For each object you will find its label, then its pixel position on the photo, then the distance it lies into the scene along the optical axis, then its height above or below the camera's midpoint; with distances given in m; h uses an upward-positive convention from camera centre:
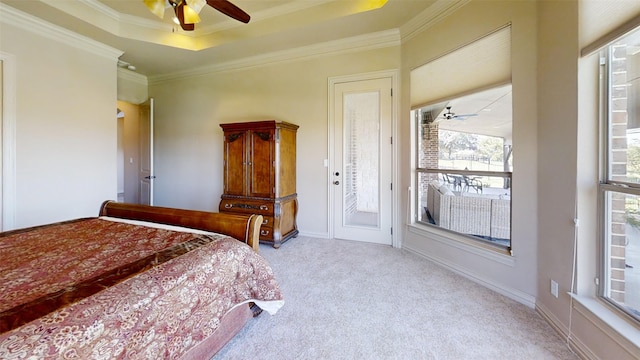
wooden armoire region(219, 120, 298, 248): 3.48 +0.05
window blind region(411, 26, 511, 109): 2.30 +1.10
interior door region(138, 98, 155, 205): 4.11 +0.39
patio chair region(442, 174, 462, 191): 2.82 -0.04
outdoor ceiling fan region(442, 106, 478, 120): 2.80 +0.69
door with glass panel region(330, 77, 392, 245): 3.57 +0.24
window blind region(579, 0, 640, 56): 1.37 +0.90
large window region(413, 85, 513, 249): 2.38 +0.14
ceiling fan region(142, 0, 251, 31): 2.10 +1.41
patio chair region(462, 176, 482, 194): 2.63 -0.06
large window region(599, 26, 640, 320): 1.44 +0.01
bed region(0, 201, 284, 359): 0.88 -0.47
